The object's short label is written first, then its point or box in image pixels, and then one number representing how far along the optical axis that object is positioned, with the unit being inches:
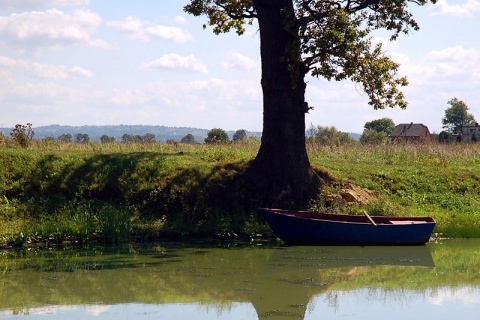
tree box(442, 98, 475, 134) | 5019.7
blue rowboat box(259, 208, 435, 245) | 861.2
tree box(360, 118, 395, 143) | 4434.1
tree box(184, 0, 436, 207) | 987.3
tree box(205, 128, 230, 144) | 2663.4
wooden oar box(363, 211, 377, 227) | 863.7
